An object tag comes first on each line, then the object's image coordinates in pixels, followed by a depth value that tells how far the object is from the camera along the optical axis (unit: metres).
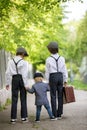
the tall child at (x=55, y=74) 13.26
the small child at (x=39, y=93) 12.98
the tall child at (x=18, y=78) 12.88
